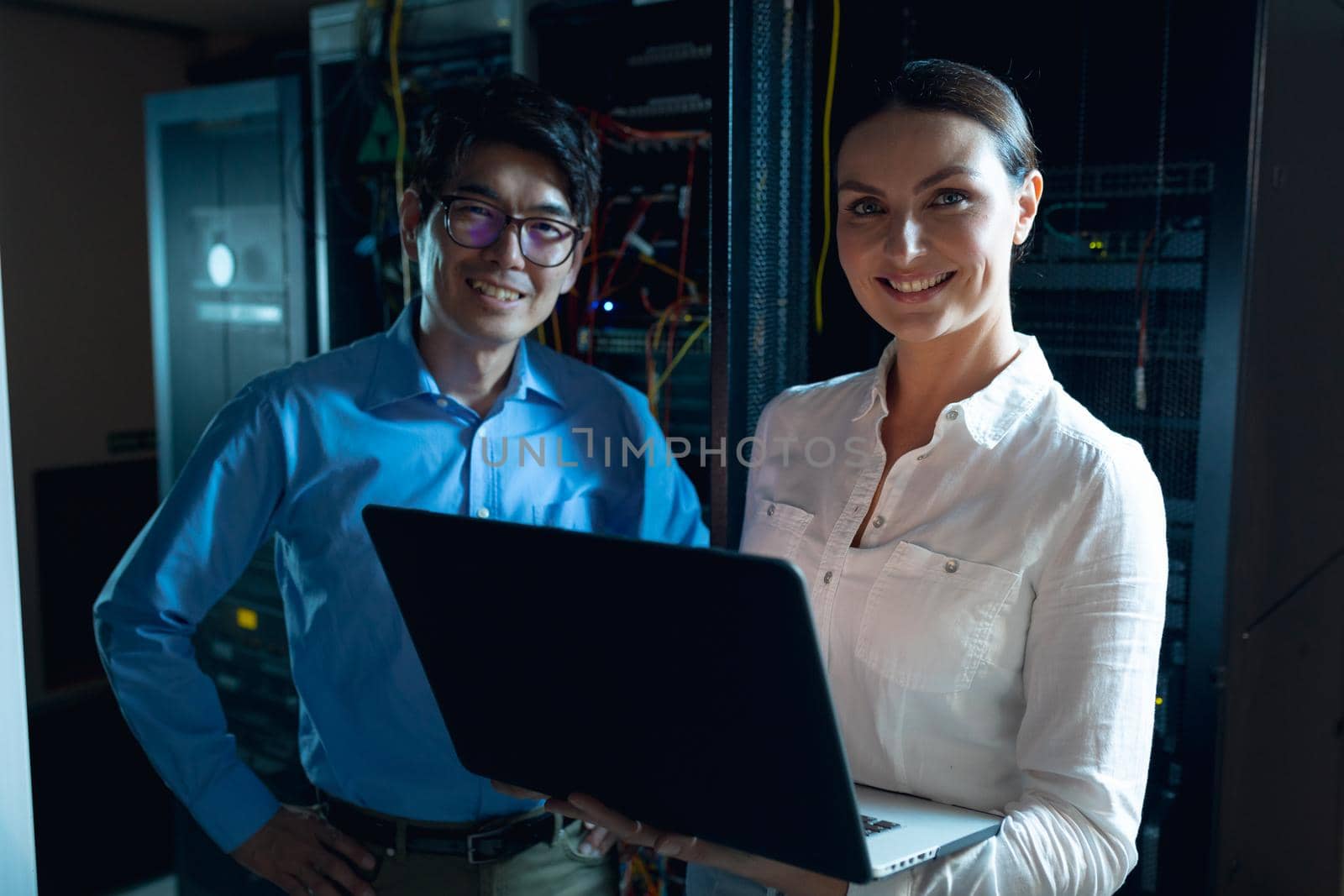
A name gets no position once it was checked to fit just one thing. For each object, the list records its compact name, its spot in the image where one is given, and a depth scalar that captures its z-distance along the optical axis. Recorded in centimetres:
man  135
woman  94
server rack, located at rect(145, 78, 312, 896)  245
